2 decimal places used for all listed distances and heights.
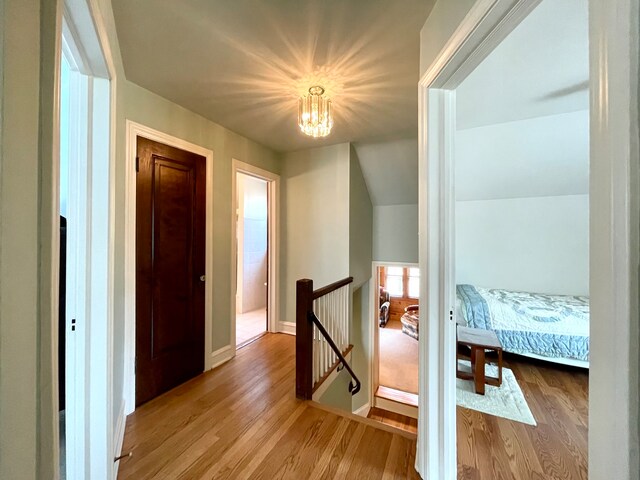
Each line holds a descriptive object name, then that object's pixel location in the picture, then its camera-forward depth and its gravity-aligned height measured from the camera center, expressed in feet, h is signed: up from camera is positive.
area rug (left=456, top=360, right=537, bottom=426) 6.53 -4.50
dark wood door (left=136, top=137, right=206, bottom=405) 6.57 -0.81
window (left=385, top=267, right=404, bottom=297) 26.89 -4.52
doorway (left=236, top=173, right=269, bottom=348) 15.25 -1.05
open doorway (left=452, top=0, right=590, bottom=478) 5.43 -0.01
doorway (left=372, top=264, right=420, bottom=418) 14.83 -8.72
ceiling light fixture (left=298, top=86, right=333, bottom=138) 6.30 +3.16
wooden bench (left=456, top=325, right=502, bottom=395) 7.59 -3.49
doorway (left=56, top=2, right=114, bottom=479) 3.78 -0.31
